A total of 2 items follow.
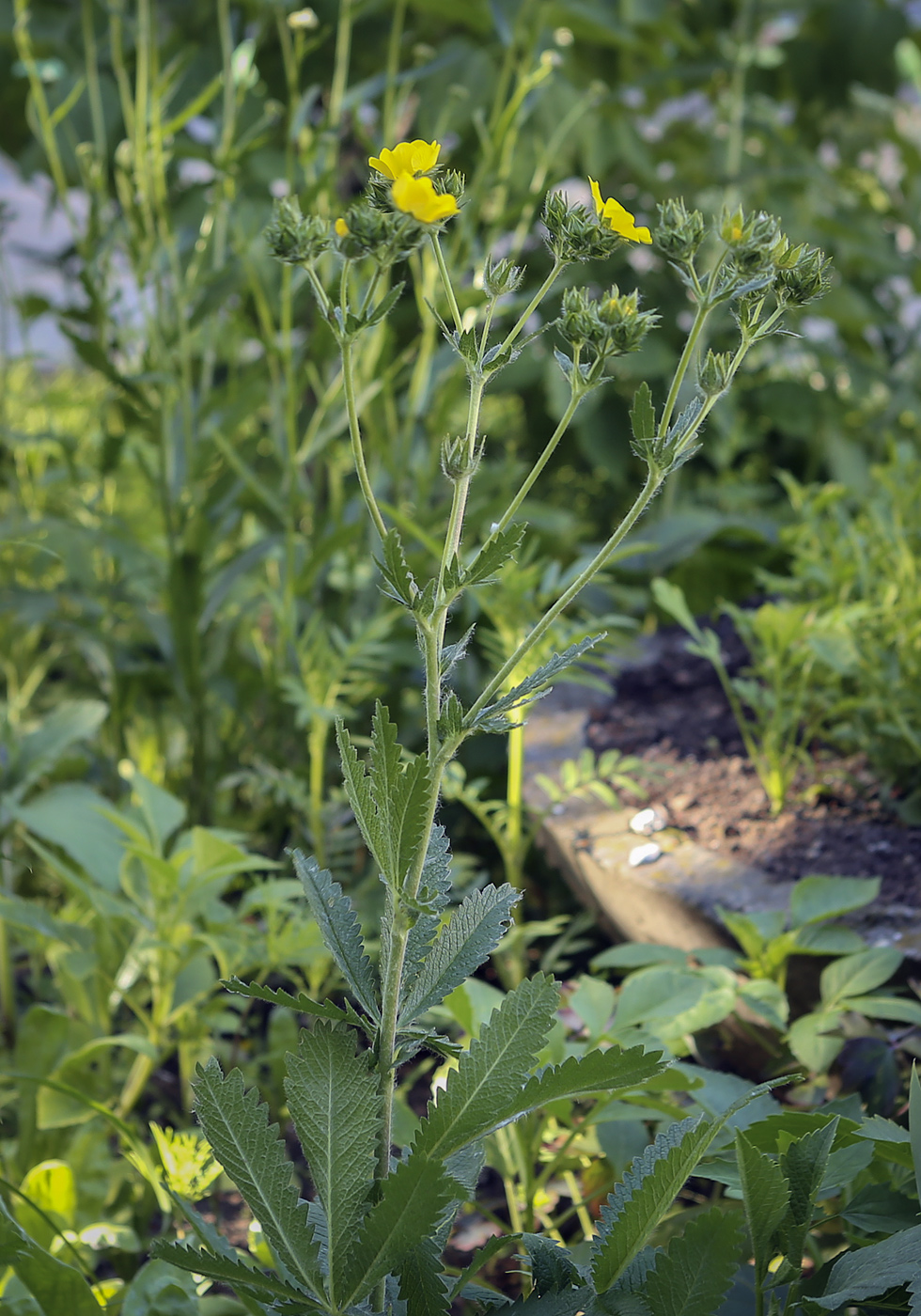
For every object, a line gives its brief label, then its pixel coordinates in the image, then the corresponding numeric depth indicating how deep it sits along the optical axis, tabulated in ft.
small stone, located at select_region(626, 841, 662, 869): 6.78
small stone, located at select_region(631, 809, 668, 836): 7.14
